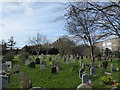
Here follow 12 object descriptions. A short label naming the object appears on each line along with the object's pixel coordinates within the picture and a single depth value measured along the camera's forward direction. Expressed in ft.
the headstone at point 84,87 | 12.63
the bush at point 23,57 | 52.25
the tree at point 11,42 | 136.50
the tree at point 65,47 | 94.22
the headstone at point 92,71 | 27.25
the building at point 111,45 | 171.11
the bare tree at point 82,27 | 19.78
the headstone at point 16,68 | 31.54
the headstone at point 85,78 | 18.74
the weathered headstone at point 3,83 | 16.05
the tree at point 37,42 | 124.02
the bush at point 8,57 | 52.97
